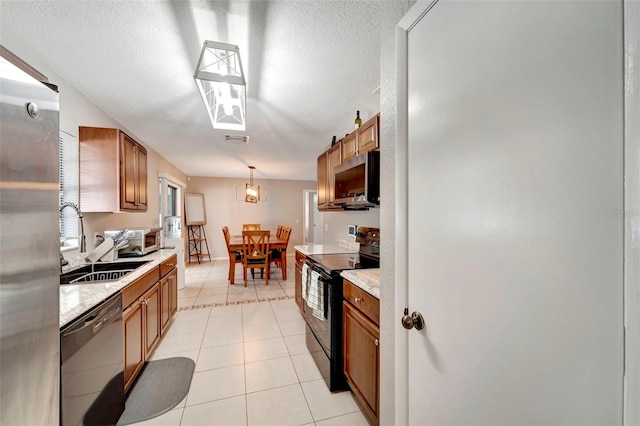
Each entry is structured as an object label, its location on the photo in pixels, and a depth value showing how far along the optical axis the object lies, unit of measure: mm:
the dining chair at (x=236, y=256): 4492
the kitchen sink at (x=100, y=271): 1817
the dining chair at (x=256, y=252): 4395
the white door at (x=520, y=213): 452
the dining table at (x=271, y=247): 4496
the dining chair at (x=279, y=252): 4965
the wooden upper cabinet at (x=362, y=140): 1917
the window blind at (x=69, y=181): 2066
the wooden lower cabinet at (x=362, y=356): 1336
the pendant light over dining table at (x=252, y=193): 5262
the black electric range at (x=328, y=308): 1731
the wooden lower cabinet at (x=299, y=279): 2811
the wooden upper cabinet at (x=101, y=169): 2137
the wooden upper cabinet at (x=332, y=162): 2645
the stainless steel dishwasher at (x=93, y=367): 1026
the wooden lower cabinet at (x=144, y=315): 1660
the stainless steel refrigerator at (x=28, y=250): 555
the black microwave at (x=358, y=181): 1844
